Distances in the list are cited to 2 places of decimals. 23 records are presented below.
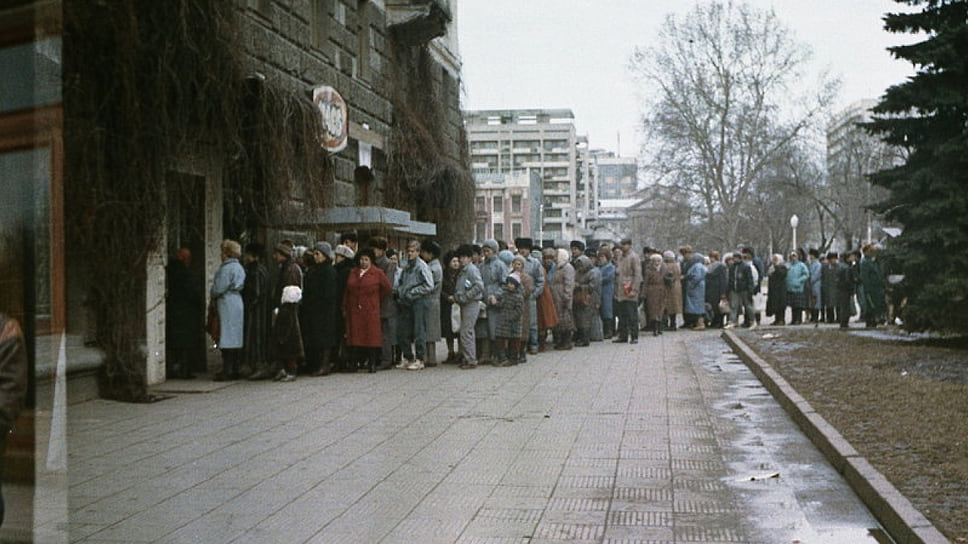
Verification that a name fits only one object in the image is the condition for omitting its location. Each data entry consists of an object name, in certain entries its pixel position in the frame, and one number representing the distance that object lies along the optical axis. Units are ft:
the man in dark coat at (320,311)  47.85
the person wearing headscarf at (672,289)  74.59
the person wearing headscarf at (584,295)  65.77
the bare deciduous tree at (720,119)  168.76
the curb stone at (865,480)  19.10
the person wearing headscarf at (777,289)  80.79
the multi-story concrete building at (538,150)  483.92
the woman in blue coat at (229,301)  44.70
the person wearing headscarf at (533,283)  57.26
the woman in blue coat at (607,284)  70.23
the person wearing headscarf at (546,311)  60.70
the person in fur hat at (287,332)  45.65
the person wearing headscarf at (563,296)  63.00
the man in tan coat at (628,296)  67.05
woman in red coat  48.98
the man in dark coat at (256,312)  45.96
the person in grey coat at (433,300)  51.72
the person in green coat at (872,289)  74.18
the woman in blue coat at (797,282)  80.38
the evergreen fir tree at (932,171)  50.60
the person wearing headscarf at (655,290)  73.87
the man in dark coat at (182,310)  45.06
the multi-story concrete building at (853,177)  204.19
